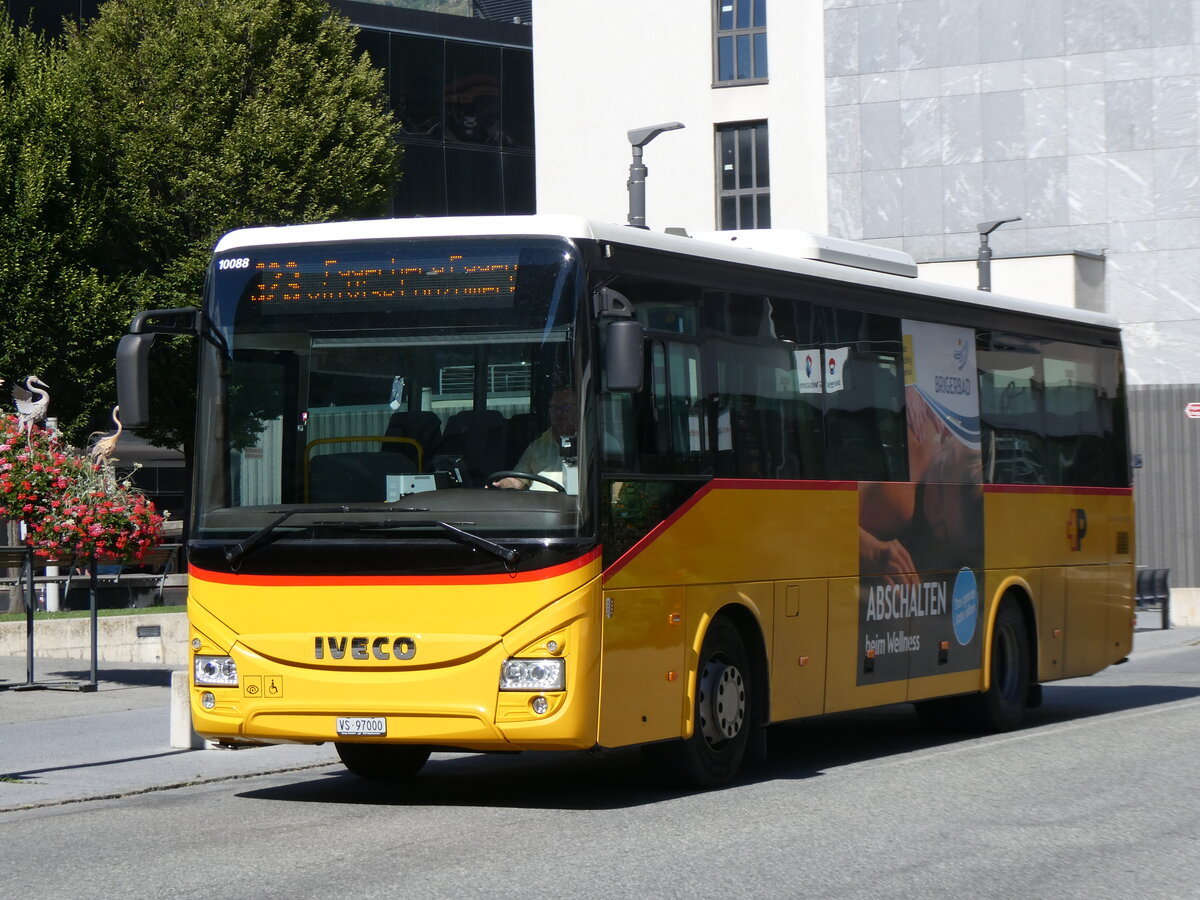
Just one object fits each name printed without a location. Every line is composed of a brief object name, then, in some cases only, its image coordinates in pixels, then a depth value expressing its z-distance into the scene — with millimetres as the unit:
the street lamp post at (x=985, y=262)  30328
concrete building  41938
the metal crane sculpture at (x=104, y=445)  26484
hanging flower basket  17953
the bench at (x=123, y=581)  28167
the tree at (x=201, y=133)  32906
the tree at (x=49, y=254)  29828
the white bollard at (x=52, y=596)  29277
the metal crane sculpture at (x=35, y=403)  27797
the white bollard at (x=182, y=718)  13914
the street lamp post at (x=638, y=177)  20756
